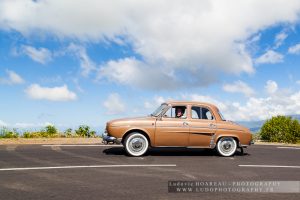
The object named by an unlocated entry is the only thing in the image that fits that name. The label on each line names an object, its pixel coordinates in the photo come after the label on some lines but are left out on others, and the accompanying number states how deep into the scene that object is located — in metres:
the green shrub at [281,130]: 20.89
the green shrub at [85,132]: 20.17
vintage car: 12.17
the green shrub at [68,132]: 19.75
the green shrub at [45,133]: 18.86
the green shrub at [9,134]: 18.14
